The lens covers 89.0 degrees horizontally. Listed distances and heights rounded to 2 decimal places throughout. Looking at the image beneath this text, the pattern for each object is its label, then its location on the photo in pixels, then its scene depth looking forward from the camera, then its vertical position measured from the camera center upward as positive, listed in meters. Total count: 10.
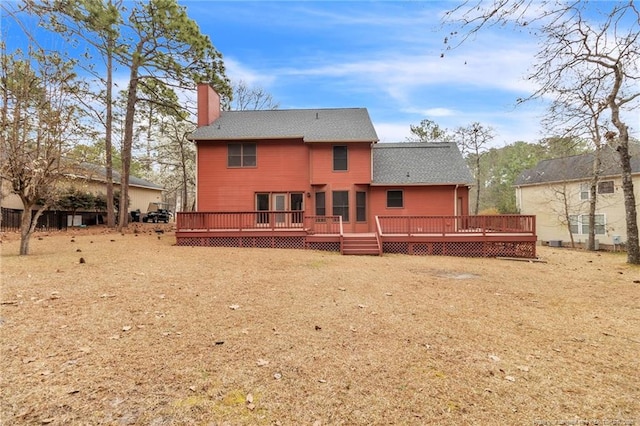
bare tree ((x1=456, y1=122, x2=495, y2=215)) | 31.31 +7.88
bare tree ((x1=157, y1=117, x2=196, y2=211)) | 25.33 +5.86
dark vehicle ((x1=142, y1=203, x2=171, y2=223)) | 25.80 +0.48
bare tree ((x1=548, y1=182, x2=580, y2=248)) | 23.19 +1.01
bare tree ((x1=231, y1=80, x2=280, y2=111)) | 30.28 +11.57
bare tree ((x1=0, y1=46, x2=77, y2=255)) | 8.30 +2.63
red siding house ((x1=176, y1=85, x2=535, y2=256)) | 15.95 +2.06
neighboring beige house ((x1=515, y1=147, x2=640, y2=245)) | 21.77 +1.53
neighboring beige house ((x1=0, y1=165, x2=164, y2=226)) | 12.17 +1.80
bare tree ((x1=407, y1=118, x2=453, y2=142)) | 34.56 +9.27
